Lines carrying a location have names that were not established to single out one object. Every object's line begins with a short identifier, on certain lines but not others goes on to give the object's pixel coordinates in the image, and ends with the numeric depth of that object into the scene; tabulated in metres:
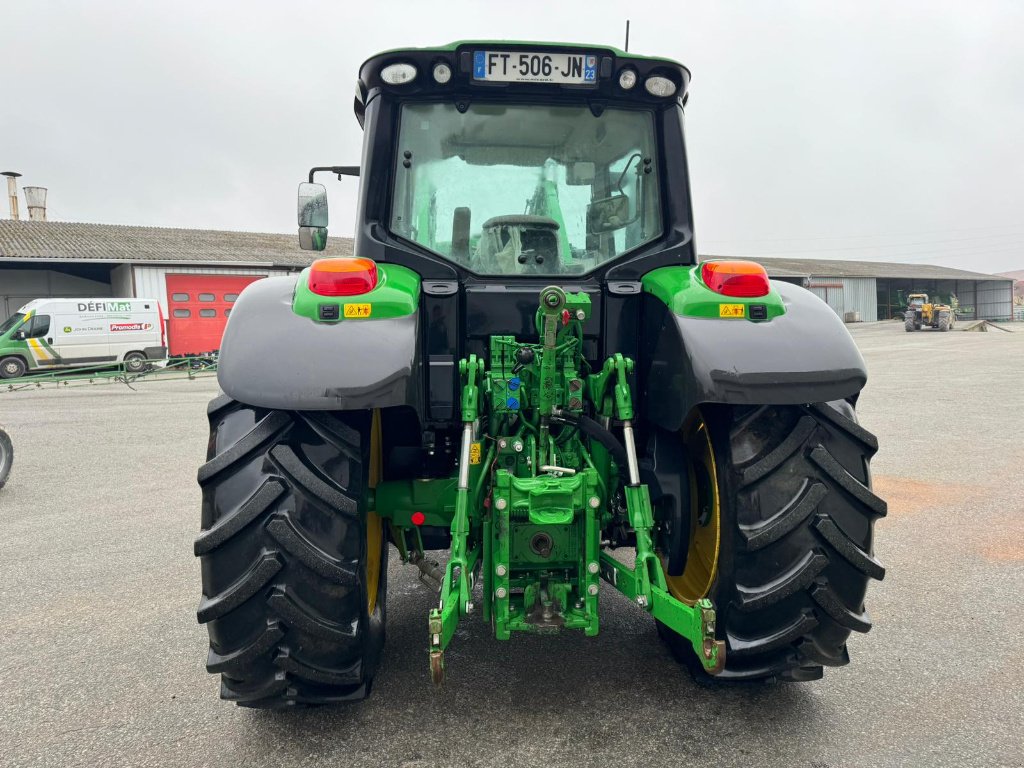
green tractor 2.08
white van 18.52
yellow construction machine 34.50
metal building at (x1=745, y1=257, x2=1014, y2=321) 44.69
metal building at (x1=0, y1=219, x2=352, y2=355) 22.88
